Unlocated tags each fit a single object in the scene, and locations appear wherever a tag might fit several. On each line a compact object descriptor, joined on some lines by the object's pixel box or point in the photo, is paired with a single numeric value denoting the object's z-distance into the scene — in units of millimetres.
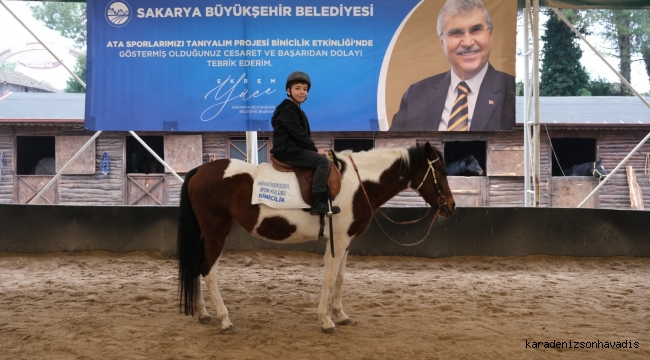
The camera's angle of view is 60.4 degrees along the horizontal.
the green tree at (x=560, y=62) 25906
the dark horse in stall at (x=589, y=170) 17781
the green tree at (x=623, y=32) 26359
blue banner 9102
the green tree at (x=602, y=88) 27297
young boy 5137
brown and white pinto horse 5293
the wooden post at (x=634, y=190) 18062
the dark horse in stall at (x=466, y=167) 17752
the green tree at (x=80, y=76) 28020
